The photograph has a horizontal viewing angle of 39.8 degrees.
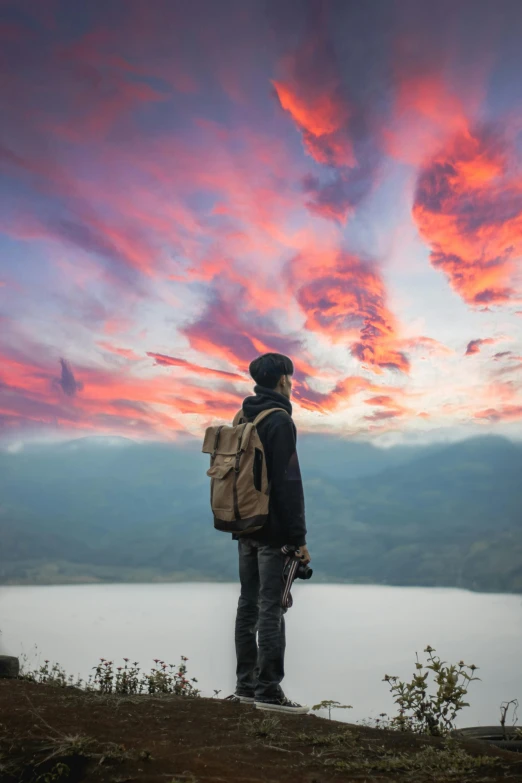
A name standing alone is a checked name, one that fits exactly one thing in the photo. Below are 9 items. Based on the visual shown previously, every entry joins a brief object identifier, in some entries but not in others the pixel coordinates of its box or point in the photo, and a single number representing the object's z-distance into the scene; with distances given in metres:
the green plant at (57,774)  3.50
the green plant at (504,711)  5.64
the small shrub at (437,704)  5.72
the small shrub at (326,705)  5.27
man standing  5.32
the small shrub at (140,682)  7.32
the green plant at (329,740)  4.26
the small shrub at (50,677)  7.27
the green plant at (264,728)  4.41
